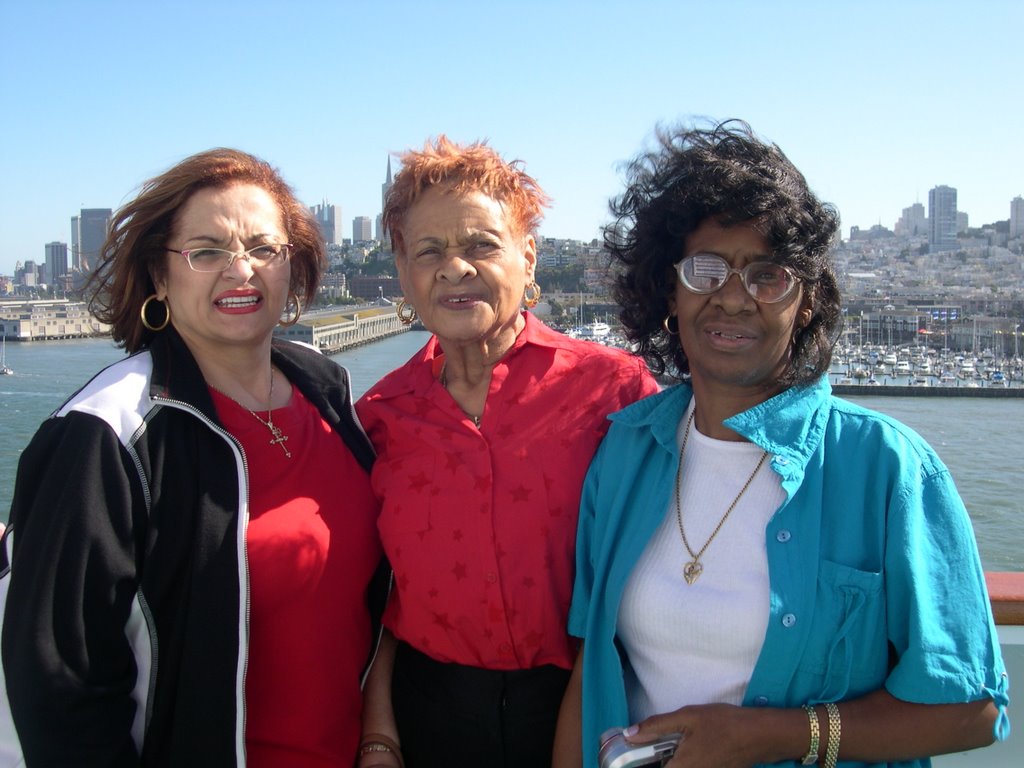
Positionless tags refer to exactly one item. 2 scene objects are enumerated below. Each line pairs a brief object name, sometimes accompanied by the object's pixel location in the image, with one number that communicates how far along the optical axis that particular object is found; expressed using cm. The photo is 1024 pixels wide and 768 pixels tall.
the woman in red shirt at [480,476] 135
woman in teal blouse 99
